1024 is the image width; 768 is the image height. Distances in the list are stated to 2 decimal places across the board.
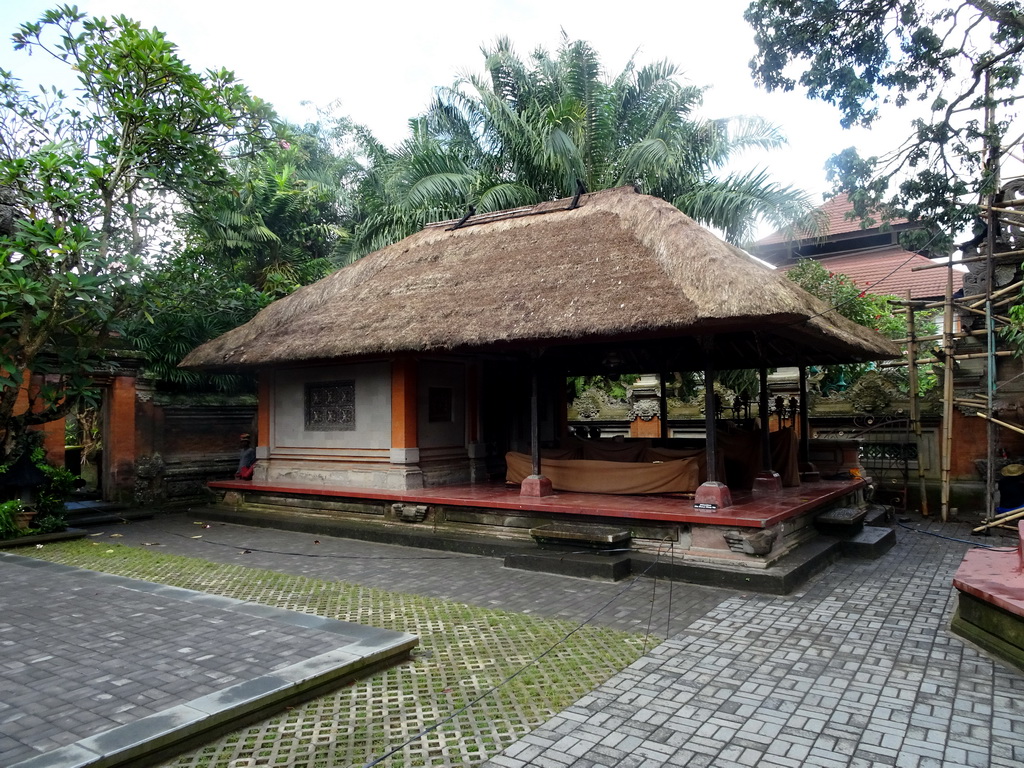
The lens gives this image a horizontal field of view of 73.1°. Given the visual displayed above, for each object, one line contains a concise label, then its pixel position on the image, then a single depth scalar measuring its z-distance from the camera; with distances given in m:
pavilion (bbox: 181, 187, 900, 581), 8.09
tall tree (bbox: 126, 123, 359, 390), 12.98
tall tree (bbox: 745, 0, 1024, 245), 11.41
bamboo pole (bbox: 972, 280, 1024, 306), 9.52
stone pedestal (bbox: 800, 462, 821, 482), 11.27
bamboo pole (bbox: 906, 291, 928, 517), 11.56
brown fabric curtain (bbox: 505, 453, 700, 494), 8.93
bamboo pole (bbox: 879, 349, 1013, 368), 9.97
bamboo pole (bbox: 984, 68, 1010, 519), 9.77
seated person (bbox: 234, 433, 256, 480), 12.62
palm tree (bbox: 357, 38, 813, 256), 14.83
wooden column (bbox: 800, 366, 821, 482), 11.37
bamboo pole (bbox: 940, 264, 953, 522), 10.52
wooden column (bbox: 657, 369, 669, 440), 12.86
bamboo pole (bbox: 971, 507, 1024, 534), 9.09
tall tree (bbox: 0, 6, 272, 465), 9.26
